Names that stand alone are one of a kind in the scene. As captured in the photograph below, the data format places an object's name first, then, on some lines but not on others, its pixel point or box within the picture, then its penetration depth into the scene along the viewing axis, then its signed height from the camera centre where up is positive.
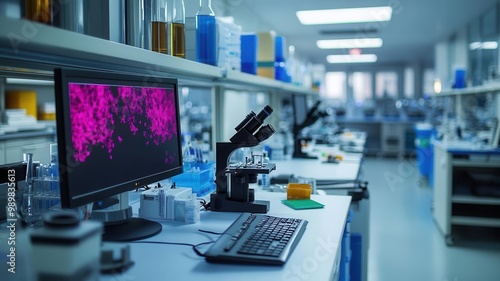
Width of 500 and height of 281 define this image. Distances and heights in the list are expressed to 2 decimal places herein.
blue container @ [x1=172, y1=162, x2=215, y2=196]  1.93 -0.27
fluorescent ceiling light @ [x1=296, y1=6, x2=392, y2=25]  5.55 +1.39
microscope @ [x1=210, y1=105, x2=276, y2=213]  1.68 -0.22
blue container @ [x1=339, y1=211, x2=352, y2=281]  1.97 -0.66
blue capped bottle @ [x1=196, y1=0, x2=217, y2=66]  1.99 +0.37
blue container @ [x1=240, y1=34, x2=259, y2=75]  2.75 +0.41
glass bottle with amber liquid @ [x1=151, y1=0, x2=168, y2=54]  1.56 +0.33
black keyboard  1.12 -0.35
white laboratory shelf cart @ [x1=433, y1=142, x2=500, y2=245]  3.63 -0.60
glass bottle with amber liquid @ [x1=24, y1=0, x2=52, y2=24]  0.99 +0.25
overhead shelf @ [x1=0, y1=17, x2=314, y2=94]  0.85 +0.17
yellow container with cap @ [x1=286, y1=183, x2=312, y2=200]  1.92 -0.33
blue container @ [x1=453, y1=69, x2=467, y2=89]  5.51 +0.49
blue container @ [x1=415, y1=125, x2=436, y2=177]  6.59 -0.49
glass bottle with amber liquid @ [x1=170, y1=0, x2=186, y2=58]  1.66 +0.32
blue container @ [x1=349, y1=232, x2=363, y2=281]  2.42 -0.78
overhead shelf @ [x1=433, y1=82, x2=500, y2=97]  3.72 +0.28
